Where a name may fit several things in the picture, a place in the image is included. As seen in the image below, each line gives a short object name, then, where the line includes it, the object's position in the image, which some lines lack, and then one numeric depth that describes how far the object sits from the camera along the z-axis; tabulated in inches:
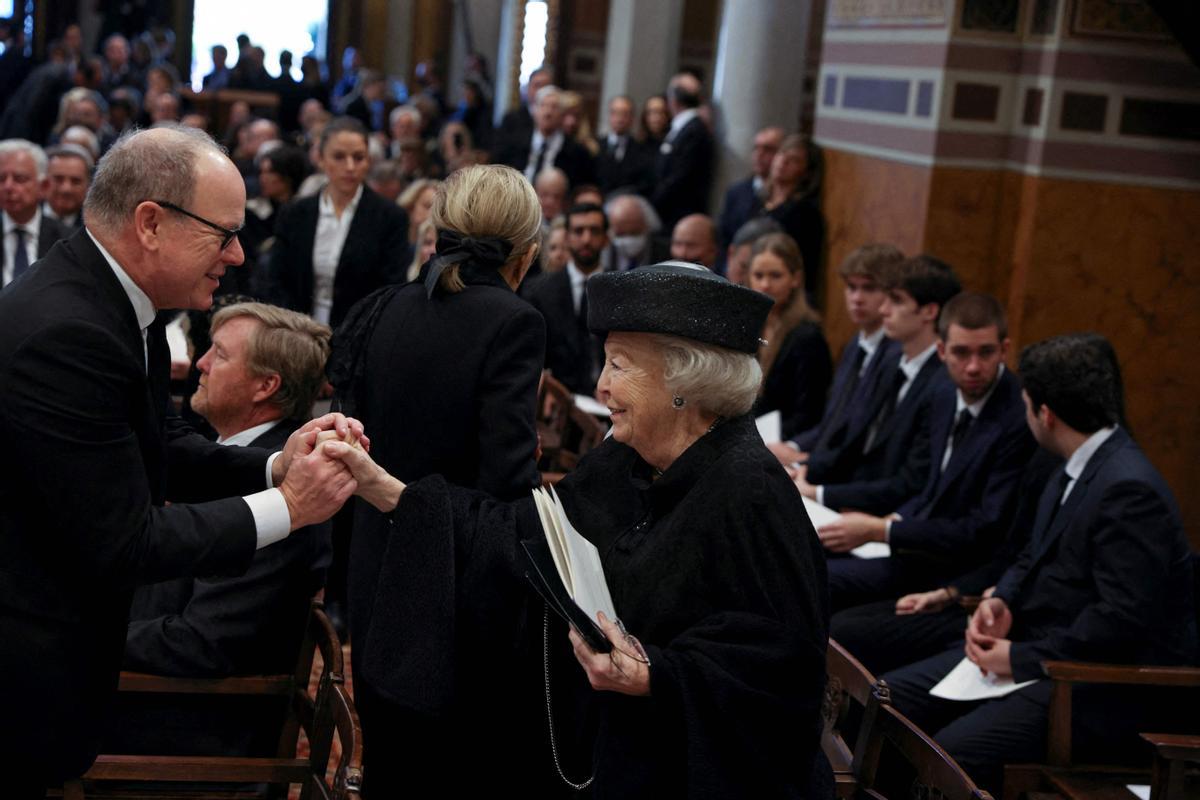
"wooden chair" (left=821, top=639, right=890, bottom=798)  112.7
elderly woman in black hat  90.0
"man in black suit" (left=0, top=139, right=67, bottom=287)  234.5
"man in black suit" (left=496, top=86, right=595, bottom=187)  394.6
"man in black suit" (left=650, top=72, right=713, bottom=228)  360.2
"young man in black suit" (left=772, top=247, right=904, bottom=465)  209.5
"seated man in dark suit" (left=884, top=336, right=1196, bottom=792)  141.6
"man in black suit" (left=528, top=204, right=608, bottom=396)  247.9
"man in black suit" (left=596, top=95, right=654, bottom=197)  397.4
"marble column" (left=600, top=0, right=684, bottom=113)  443.2
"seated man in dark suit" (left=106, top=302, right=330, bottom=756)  121.8
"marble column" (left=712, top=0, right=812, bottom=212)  346.9
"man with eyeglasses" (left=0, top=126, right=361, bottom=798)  84.2
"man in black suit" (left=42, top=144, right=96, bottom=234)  262.1
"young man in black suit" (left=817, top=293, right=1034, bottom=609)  176.2
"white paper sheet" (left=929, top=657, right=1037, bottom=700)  148.5
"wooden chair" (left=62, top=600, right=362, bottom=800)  103.0
